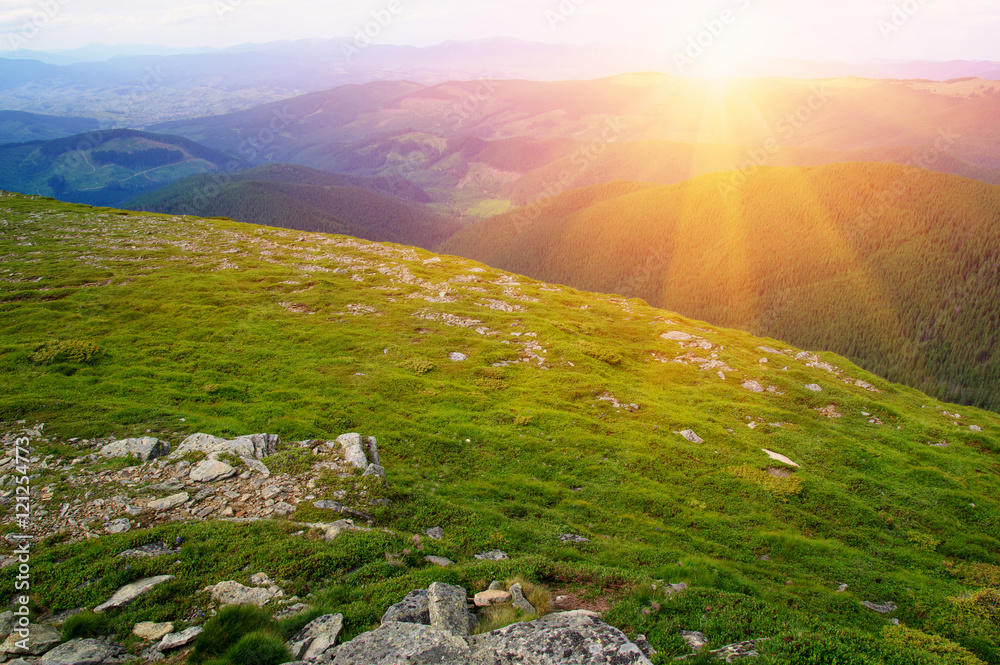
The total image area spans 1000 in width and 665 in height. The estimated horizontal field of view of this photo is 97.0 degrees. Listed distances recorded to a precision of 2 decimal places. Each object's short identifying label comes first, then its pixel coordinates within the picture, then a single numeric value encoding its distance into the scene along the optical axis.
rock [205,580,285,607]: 11.96
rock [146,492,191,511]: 15.99
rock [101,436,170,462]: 18.56
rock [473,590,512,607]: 12.18
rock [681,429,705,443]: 30.28
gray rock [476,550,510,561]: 16.38
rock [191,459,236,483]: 17.64
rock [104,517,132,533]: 14.63
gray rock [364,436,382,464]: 21.45
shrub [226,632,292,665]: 9.75
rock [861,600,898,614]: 18.20
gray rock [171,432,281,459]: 19.23
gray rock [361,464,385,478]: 19.50
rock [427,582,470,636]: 10.91
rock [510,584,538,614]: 11.97
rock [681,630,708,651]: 11.41
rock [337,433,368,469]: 19.98
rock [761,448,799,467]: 28.93
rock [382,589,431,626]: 11.20
